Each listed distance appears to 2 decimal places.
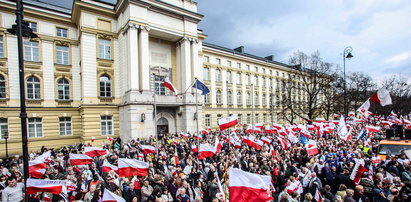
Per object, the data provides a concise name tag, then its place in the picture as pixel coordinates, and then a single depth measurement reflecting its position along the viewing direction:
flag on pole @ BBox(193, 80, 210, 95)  14.80
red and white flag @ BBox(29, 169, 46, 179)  8.33
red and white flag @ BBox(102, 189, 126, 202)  5.35
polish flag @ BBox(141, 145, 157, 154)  11.93
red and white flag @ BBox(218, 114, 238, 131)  11.68
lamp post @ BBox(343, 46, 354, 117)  20.08
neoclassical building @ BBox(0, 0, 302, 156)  21.70
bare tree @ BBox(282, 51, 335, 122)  31.89
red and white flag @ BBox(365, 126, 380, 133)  16.98
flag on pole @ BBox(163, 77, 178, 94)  14.06
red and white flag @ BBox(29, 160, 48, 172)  8.35
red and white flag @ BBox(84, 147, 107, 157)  10.75
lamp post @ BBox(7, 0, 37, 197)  5.46
